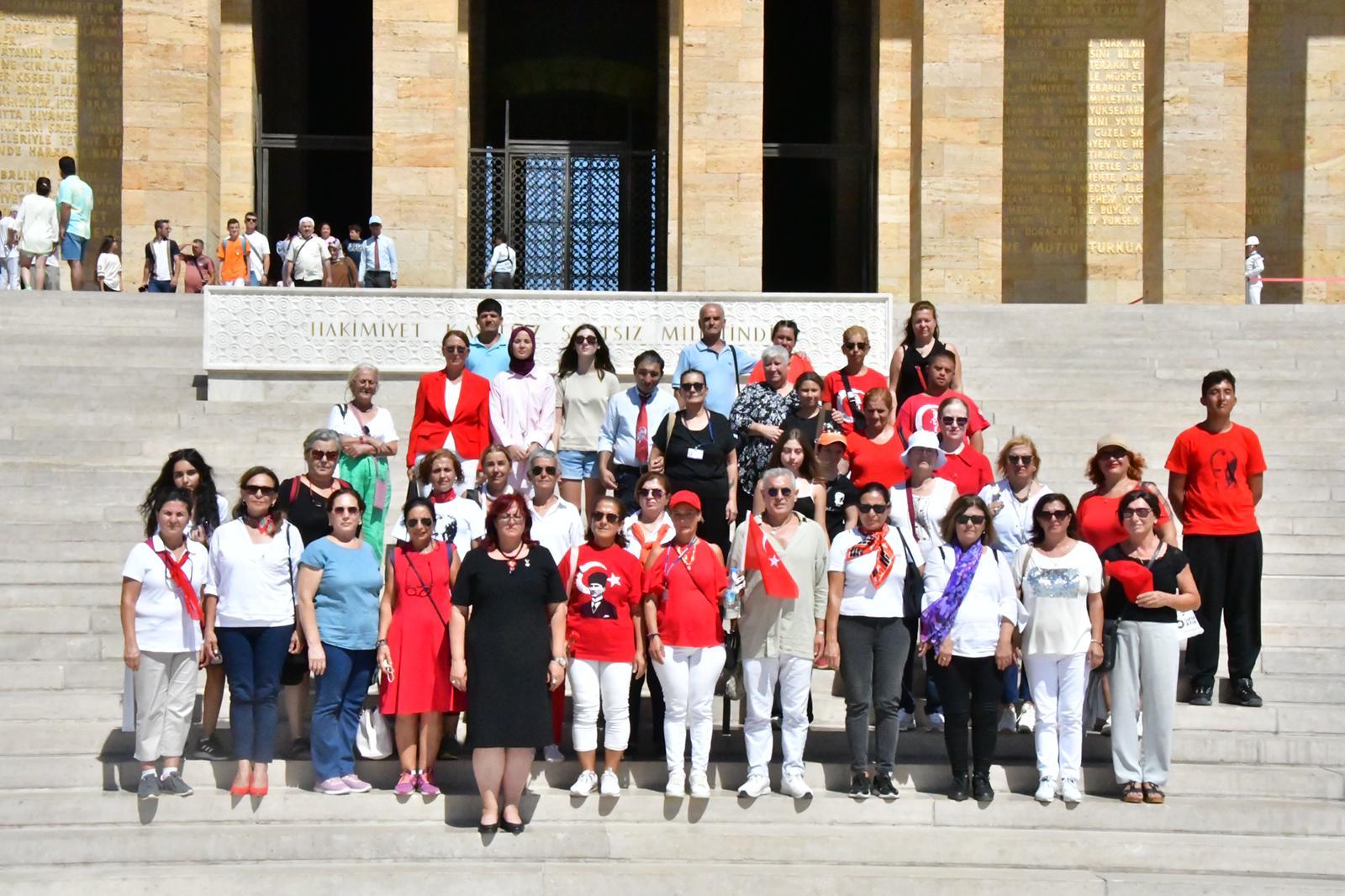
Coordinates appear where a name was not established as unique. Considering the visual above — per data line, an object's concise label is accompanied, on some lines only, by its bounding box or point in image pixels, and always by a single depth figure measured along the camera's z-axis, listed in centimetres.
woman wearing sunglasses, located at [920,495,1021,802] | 851
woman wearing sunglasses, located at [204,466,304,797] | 834
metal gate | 2366
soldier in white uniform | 2236
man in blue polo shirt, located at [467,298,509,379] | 1084
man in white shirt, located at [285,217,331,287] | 1900
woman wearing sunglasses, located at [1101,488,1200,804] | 859
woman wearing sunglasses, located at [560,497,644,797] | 840
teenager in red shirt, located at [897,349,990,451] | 972
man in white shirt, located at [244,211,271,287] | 1989
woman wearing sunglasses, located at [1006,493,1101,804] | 853
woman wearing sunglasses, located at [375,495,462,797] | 834
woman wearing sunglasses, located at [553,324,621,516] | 1051
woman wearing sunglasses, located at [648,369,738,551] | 948
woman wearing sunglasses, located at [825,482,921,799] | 848
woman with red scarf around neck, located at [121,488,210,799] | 827
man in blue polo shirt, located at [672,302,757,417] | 1061
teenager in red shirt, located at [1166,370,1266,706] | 959
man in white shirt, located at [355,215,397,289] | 1955
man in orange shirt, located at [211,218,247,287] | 1981
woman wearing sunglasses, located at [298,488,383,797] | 839
